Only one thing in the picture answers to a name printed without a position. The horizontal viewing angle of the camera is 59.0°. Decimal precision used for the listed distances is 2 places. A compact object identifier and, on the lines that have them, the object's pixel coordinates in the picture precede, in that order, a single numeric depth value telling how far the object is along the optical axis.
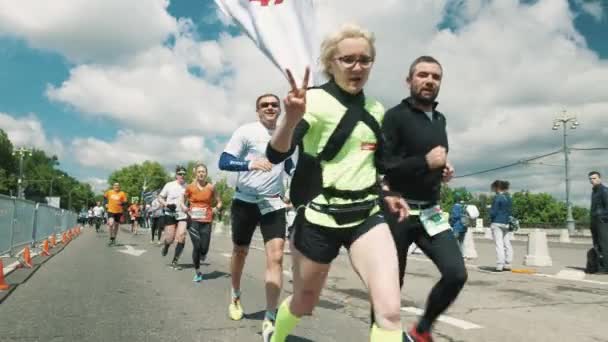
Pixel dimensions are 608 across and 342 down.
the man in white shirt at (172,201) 11.77
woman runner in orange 8.59
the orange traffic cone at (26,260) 9.70
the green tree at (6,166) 100.62
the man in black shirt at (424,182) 3.36
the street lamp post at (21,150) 67.88
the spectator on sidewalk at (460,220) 13.31
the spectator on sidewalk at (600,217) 10.48
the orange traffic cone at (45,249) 13.14
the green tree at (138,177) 125.62
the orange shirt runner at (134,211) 29.15
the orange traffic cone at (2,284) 6.78
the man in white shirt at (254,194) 4.94
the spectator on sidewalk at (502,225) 10.81
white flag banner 4.04
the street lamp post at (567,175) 36.69
